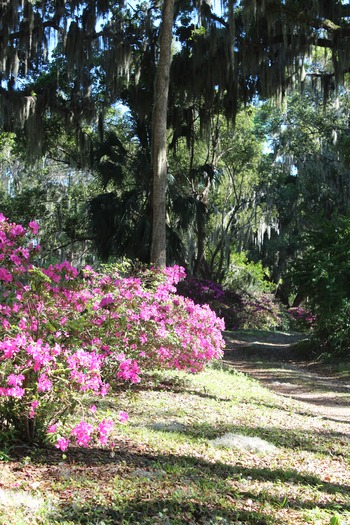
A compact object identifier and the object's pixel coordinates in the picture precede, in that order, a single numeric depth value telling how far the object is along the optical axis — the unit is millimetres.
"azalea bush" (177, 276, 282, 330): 15938
